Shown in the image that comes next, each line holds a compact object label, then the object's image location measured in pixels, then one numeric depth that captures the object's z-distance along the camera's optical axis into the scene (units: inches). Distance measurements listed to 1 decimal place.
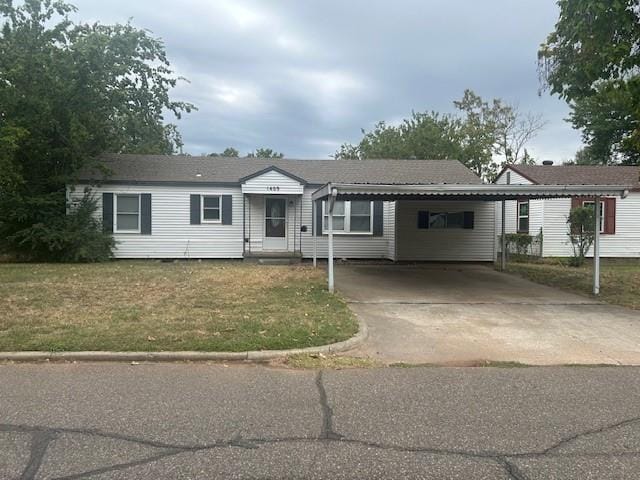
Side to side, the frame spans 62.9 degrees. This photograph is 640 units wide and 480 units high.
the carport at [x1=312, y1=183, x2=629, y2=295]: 427.8
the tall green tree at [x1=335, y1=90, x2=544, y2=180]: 1376.7
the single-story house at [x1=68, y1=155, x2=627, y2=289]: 720.3
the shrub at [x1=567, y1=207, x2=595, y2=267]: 767.7
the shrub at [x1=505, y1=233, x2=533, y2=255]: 845.8
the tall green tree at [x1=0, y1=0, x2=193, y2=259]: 660.1
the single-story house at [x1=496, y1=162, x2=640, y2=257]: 823.7
